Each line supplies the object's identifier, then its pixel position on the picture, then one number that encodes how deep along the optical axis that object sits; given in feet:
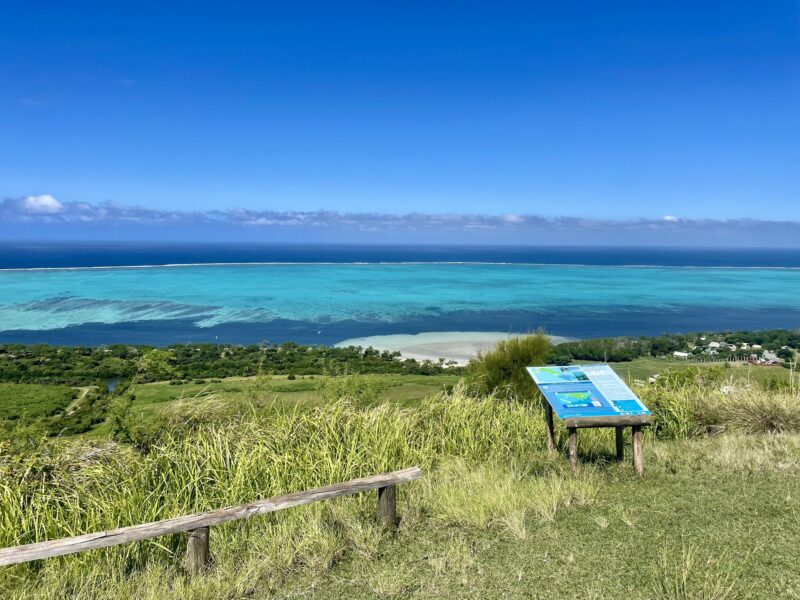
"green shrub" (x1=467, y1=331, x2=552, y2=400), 30.40
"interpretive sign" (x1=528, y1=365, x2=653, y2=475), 17.06
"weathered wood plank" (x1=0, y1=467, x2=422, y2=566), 10.44
